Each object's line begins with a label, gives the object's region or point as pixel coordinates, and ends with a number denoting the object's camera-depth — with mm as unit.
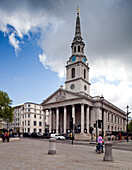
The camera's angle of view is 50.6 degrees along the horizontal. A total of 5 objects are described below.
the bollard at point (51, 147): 10790
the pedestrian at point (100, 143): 12813
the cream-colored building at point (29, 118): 65400
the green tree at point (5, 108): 39928
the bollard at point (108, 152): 9010
